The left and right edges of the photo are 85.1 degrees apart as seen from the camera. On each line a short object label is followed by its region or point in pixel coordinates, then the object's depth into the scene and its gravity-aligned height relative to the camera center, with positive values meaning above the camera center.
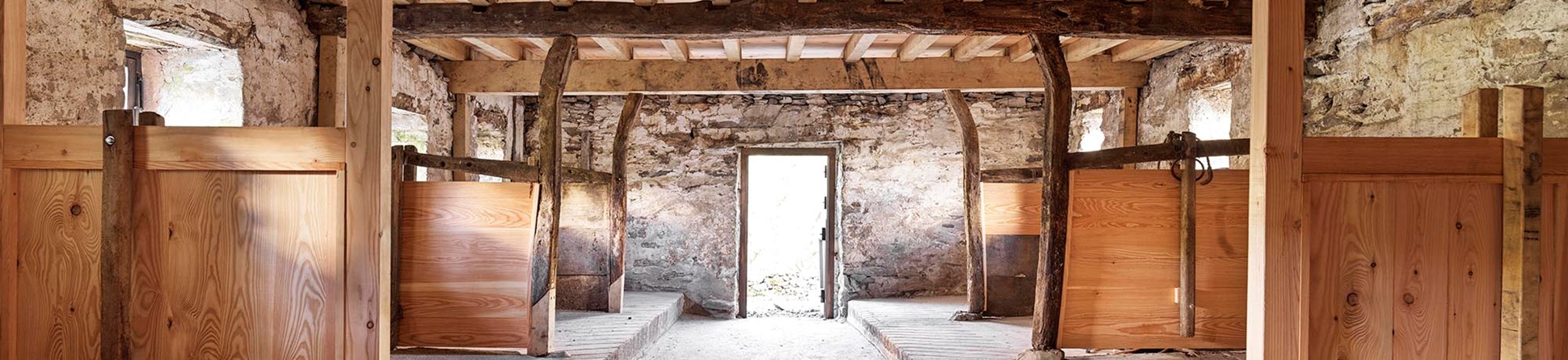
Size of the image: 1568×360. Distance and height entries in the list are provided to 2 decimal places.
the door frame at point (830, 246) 7.21 -0.58
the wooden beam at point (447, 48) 5.14 +0.80
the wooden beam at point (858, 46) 4.73 +0.78
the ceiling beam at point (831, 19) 3.81 +0.72
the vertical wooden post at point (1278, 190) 1.80 -0.02
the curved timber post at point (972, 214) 5.46 -0.22
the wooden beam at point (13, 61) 1.93 +0.25
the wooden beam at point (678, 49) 5.09 +0.79
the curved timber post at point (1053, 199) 3.79 -0.08
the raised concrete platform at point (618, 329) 4.43 -0.91
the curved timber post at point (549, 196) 3.97 -0.10
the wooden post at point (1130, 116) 5.98 +0.46
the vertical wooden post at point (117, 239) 1.87 -0.15
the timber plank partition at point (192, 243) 1.89 -0.16
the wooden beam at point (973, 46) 4.79 +0.79
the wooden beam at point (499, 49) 5.14 +0.78
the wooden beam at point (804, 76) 5.61 +0.68
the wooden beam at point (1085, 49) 5.02 +0.80
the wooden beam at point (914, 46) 4.72 +0.77
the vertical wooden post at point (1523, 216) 1.91 -0.07
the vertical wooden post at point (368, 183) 1.80 -0.02
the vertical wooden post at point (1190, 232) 3.48 -0.21
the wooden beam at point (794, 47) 4.75 +0.77
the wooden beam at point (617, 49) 4.80 +0.77
